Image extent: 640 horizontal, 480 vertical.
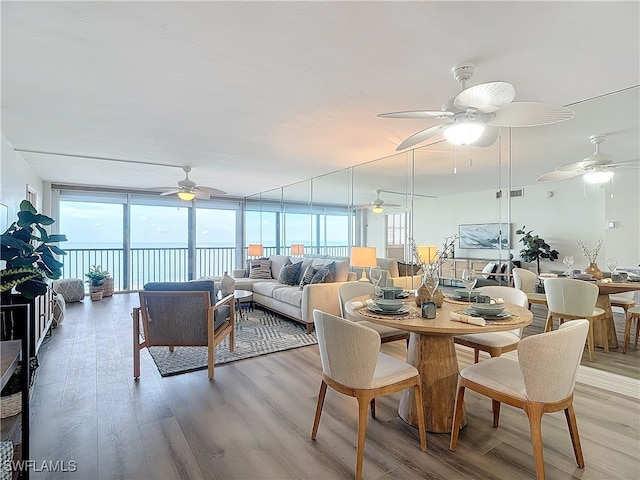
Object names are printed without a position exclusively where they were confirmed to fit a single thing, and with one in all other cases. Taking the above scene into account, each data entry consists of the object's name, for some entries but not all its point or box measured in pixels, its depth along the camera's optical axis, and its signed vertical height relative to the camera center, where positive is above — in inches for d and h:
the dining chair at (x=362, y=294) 100.0 -20.5
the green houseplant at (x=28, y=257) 78.6 -4.9
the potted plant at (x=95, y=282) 249.8 -35.0
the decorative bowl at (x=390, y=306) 80.0 -17.0
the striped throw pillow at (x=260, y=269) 242.1 -23.8
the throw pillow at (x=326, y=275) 178.5 -20.8
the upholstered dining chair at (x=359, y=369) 65.2 -28.9
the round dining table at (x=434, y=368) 80.3 -33.9
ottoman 230.3 -36.8
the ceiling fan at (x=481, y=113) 67.5 +29.8
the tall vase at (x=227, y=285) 168.4 -25.2
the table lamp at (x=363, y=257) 155.7 -9.4
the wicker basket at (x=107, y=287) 259.1 -40.4
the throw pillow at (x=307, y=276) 189.1 -22.8
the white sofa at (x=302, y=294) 167.2 -32.5
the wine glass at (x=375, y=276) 104.1 -12.5
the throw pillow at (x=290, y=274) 211.3 -24.0
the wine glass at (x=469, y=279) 89.9 -11.6
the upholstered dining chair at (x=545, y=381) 60.2 -28.1
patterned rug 123.8 -48.6
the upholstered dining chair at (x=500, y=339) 89.5 -29.6
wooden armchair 110.4 -27.4
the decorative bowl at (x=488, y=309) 74.9 -16.9
